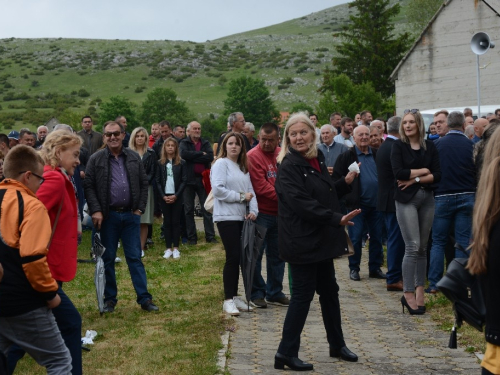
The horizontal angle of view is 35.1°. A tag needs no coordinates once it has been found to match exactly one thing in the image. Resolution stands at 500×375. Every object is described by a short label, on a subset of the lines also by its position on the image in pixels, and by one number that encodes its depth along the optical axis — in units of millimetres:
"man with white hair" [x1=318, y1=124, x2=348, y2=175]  13164
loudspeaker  23922
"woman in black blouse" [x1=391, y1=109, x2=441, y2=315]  9477
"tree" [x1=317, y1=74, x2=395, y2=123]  59797
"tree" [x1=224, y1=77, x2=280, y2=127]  106625
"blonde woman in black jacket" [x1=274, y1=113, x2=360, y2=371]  7055
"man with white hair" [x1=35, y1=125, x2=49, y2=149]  16736
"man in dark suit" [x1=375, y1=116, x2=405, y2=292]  10438
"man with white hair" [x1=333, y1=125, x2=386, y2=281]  11914
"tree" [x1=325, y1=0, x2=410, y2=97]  72500
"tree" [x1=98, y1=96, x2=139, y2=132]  90375
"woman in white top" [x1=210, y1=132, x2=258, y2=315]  9641
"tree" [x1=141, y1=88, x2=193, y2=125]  99562
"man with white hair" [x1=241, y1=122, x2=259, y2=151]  15000
